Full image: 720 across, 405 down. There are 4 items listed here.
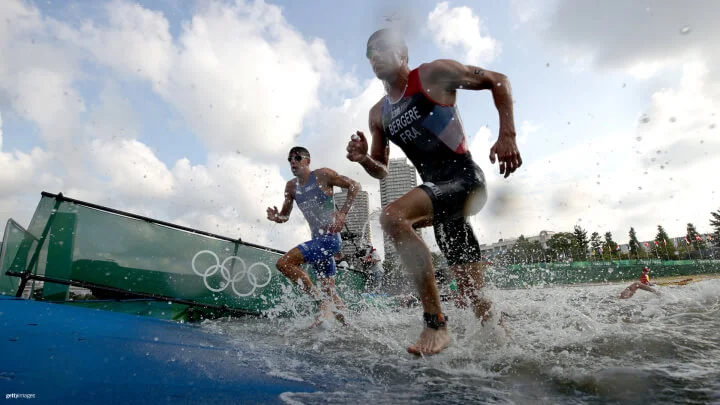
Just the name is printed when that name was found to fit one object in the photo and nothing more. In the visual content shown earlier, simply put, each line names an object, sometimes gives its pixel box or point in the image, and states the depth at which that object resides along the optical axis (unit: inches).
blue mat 48.1
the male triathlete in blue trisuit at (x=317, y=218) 185.3
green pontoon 193.2
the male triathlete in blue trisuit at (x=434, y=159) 95.7
